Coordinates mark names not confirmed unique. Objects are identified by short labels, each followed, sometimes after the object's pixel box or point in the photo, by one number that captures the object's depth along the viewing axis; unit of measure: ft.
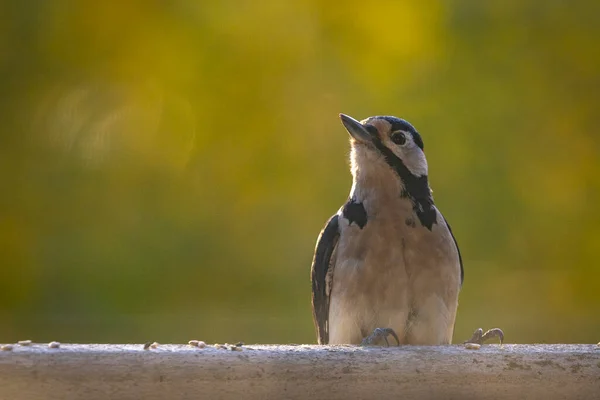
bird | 22.56
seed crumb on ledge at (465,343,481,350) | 17.07
